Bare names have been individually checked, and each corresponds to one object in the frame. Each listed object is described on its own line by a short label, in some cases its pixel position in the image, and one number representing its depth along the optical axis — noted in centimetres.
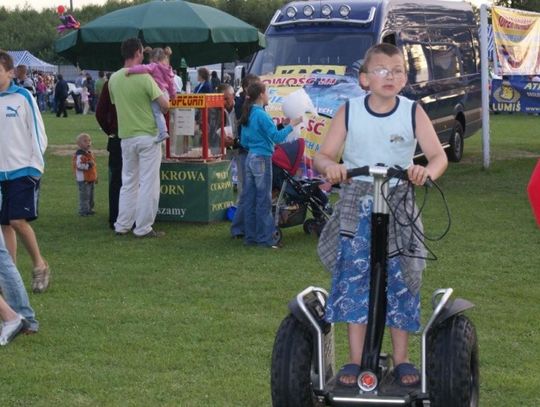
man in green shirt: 1100
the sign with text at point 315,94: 1327
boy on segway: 497
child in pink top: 1108
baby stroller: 1076
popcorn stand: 1223
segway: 477
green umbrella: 1255
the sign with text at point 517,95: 1819
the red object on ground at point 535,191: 427
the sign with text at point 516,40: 1734
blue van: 1527
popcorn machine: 1222
